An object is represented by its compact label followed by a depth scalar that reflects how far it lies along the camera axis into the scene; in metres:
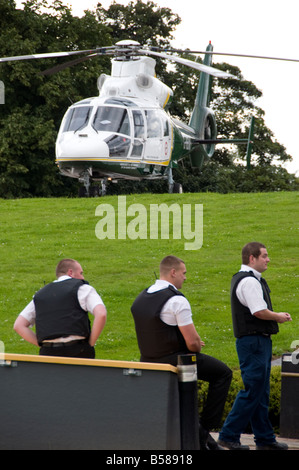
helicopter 49.78
